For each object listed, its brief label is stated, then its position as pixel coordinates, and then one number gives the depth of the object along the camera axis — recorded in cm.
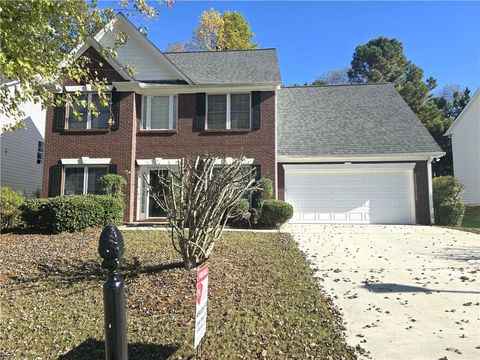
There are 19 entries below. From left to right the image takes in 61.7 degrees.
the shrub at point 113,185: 1497
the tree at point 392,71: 3506
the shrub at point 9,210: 1245
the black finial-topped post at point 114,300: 293
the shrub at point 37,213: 1136
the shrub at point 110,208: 1268
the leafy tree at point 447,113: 2901
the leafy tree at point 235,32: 3603
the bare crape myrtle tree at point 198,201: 634
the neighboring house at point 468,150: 2264
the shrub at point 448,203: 1559
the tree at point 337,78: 4860
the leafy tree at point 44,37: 645
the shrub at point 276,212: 1402
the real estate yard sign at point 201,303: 364
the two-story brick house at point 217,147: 1590
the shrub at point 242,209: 1395
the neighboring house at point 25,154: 1941
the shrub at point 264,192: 1504
